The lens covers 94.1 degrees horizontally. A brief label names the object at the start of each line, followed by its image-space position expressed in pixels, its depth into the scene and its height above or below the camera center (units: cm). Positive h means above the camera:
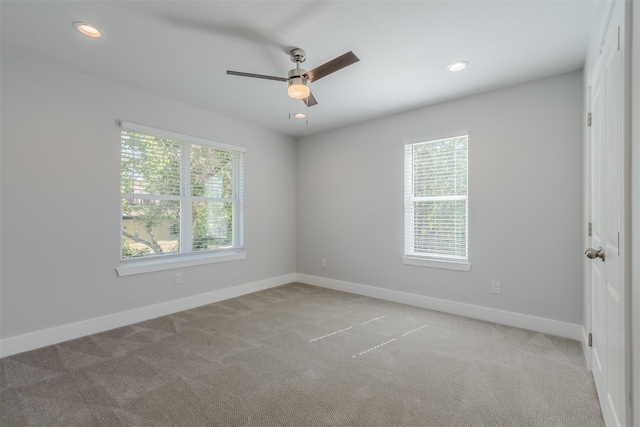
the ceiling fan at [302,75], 224 +108
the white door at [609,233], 133 -12
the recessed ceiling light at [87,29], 218 +137
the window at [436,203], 360 +11
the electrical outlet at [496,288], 328 -85
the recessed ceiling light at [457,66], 273 +135
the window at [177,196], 339 +20
